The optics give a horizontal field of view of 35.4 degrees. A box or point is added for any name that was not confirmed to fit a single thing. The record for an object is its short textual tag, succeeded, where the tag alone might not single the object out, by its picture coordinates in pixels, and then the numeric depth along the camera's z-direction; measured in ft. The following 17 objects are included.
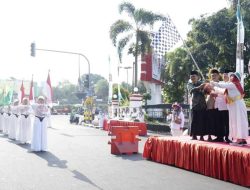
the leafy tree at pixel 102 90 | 405.63
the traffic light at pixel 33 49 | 87.76
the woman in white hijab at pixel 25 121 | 52.24
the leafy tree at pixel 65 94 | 402.52
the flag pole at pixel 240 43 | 52.04
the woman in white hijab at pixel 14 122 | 57.98
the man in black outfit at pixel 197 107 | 32.12
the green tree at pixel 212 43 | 87.40
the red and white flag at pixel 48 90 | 52.86
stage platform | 25.15
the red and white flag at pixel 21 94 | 64.44
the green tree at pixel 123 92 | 176.92
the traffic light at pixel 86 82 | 114.09
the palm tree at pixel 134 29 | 101.76
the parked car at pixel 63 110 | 278.91
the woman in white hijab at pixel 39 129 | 43.86
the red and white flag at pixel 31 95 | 57.39
